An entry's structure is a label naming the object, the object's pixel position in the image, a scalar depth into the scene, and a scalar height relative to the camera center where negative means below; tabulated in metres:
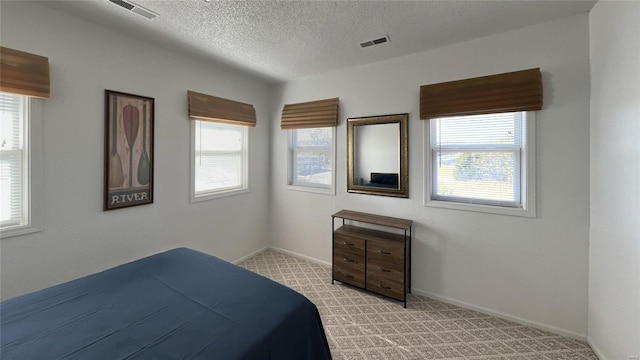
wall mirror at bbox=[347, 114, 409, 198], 2.85 +0.30
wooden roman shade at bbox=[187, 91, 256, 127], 2.91 +0.91
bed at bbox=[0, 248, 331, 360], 1.08 -0.73
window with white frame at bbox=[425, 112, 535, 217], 2.29 +0.17
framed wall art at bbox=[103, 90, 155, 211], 2.28 +0.28
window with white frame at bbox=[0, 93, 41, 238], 1.82 +0.09
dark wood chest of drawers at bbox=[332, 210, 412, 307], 2.59 -0.87
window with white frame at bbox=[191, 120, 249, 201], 3.12 +0.27
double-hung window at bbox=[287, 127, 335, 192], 3.52 +0.32
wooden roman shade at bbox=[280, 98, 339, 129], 3.30 +0.93
